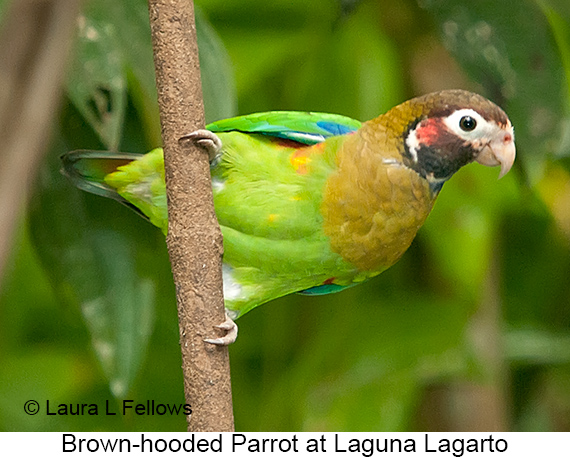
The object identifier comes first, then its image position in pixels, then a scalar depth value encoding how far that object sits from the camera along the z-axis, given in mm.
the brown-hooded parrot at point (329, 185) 3624
